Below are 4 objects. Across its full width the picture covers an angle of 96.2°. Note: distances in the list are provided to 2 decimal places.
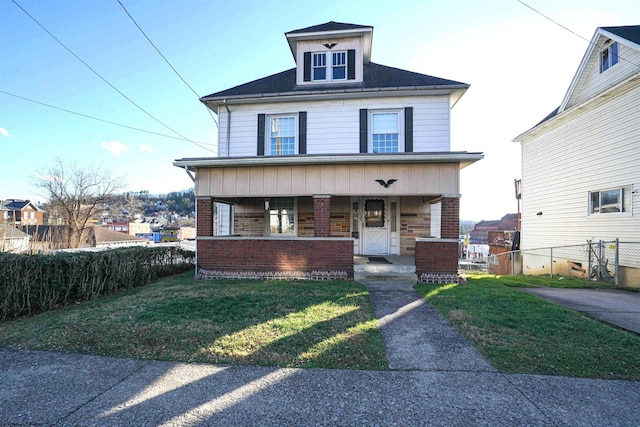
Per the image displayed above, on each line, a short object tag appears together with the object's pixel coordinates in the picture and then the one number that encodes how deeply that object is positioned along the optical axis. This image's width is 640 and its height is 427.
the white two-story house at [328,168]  7.65
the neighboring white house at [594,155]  9.20
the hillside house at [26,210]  54.20
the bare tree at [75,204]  27.16
